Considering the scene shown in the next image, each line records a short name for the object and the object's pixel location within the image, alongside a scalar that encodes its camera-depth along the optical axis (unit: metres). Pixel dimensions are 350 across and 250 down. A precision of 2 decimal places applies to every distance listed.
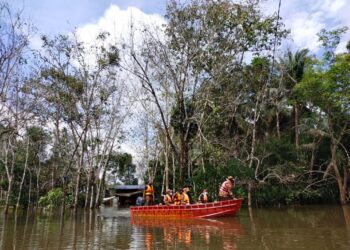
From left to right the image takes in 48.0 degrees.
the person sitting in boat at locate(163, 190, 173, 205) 18.35
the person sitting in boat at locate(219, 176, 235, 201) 17.41
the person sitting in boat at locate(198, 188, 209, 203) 17.53
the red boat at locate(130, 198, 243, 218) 16.34
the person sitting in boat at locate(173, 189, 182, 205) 18.08
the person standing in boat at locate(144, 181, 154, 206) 19.69
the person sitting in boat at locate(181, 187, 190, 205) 17.66
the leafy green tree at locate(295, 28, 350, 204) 24.33
